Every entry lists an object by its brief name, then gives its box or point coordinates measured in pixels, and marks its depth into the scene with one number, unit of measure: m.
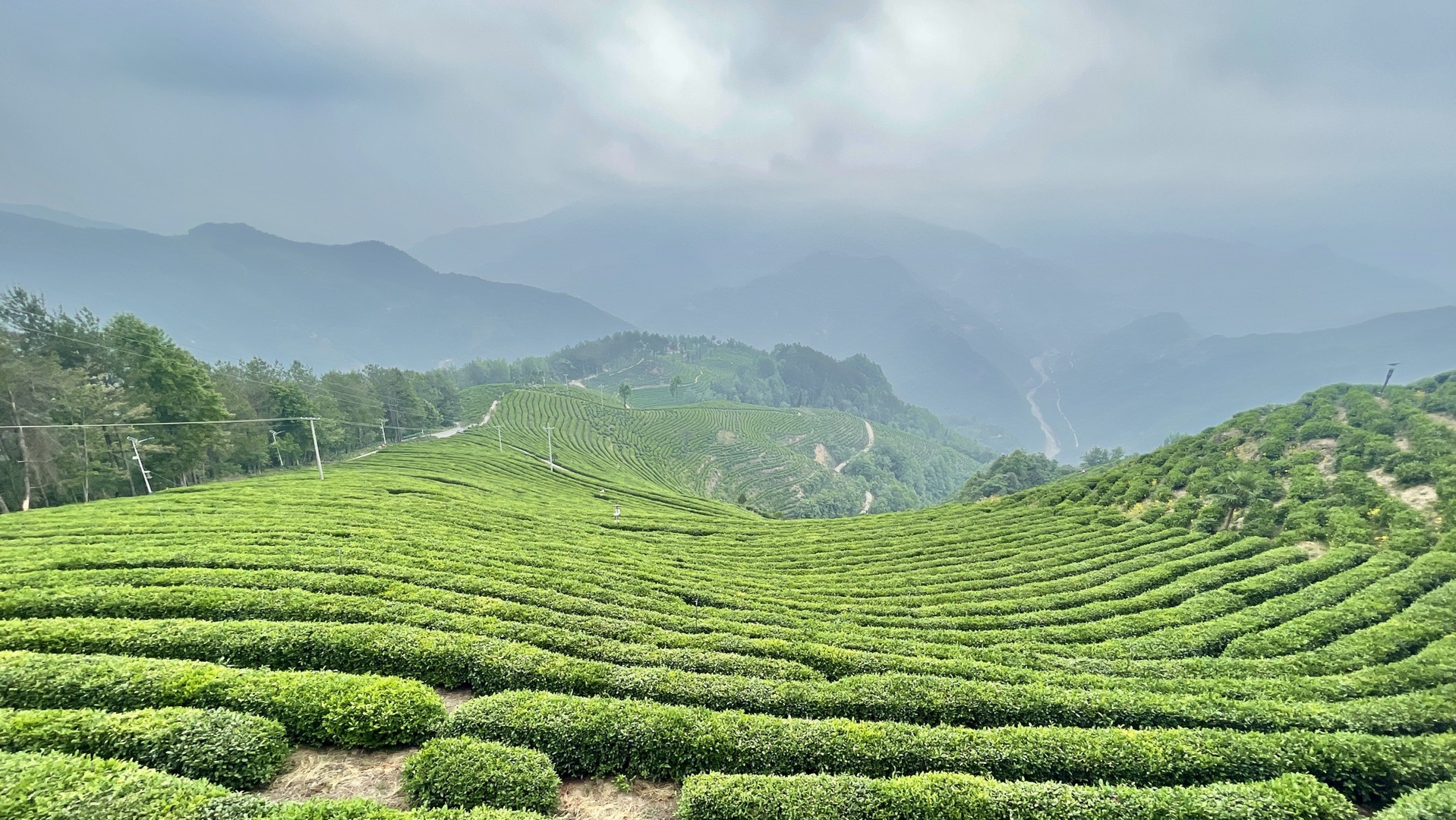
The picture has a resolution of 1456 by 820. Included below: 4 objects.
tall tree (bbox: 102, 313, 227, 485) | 41.66
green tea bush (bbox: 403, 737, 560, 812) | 8.05
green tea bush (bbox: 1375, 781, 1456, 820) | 7.77
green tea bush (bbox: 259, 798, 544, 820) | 6.96
